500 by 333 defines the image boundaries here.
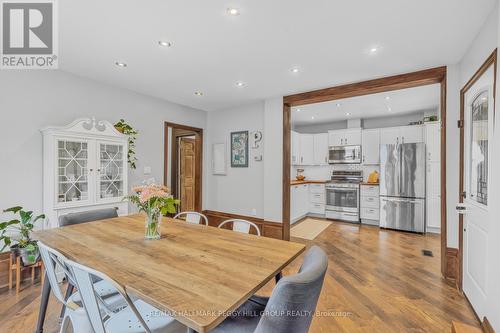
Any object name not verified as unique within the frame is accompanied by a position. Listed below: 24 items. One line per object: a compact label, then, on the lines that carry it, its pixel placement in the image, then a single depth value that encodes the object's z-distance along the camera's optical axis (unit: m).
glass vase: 1.66
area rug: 4.31
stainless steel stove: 5.31
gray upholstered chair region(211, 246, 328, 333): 0.82
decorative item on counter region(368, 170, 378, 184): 5.26
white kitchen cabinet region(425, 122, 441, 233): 4.32
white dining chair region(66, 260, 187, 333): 0.97
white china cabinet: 2.58
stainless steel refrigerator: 4.44
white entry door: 1.82
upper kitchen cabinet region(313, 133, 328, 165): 6.01
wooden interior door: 5.64
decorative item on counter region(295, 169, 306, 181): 6.09
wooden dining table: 0.87
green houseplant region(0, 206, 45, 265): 2.31
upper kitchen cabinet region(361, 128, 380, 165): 5.32
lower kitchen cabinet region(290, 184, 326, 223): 5.39
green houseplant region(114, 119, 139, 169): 3.30
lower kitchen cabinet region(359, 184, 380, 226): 5.07
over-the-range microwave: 5.49
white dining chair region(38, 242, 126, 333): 1.17
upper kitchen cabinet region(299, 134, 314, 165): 6.01
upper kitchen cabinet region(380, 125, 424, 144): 4.82
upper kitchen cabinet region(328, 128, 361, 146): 5.49
